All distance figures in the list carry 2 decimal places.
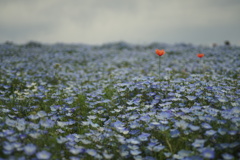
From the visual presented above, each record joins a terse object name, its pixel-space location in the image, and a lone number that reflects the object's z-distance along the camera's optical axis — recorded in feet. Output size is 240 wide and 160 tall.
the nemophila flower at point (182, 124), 9.65
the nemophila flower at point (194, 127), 9.24
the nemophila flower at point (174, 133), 9.50
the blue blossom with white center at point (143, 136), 9.81
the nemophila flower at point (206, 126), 9.35
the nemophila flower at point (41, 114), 11.16
